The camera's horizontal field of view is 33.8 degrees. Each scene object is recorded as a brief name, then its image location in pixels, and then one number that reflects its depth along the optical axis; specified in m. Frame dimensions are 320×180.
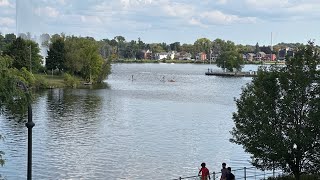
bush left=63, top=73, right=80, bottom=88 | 110.50
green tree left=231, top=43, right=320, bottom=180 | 23.28
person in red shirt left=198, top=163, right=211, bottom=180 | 22.70
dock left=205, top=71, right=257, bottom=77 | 171.76
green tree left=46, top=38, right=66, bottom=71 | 122.62
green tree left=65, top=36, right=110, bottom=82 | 120.53
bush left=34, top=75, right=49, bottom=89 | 105.50
